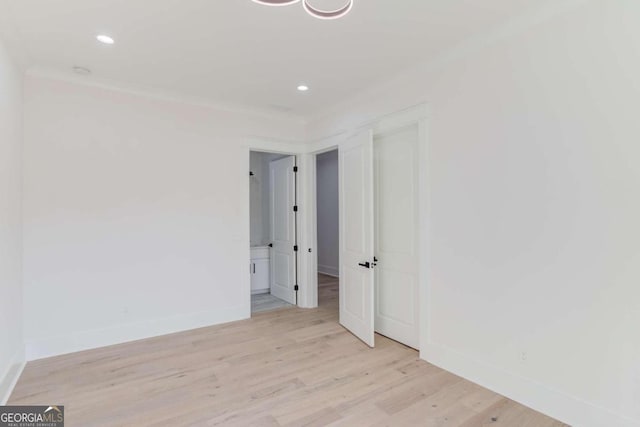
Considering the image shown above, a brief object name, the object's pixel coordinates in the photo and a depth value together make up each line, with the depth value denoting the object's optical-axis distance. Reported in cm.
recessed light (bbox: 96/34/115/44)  263
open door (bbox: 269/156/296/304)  515
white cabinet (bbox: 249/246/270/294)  584
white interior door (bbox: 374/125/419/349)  343
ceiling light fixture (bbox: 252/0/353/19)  186
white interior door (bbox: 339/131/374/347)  355
